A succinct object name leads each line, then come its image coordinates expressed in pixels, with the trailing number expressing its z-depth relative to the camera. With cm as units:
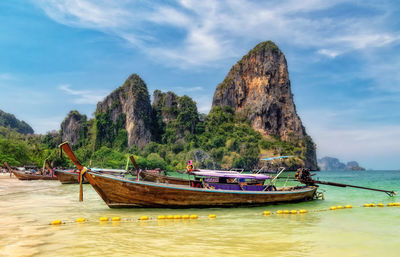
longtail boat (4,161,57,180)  3906
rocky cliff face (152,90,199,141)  11850
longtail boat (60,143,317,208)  1363
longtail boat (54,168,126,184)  3403
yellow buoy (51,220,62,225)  1087
